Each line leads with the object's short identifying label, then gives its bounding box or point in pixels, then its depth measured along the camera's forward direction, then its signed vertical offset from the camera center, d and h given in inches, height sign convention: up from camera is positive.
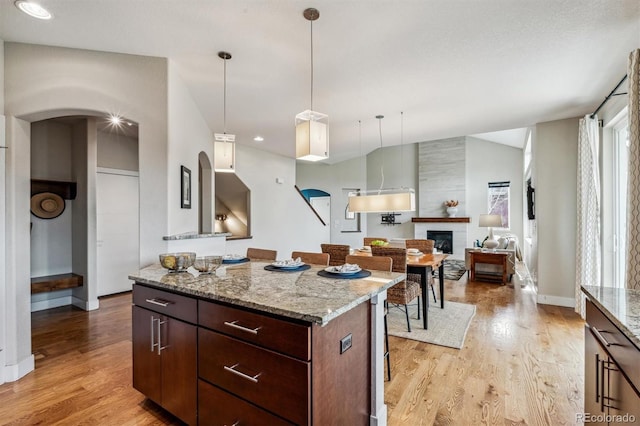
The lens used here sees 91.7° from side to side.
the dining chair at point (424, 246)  181.0 -20.3
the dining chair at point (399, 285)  126.2 -30.5
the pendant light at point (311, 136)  90.9 +22.7
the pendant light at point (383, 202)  177.8 +5.9
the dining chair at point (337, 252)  152.3 -19.7
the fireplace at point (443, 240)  347.3 -32.2
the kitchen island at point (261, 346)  51.1 -26.0
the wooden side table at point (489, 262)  227.5 -38.2
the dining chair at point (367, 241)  209.2 -20.0
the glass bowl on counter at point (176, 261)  82.9 -13.1
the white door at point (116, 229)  187.3 -10.2
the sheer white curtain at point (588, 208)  142.7 +1.3
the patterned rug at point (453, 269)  259.0 -53.9
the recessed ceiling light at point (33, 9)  78.9 +53.6
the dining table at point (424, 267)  134.6 -24.8
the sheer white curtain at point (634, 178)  83.0 +8.9
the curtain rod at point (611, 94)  117.7 +47.8
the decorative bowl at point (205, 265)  82.4 -14.1
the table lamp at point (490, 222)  253.7 -8.9
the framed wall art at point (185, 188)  125.6 +10.3
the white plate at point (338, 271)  80.2 -15.6
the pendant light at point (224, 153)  118.5 +22.8
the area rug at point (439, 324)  125.9 -51.7
